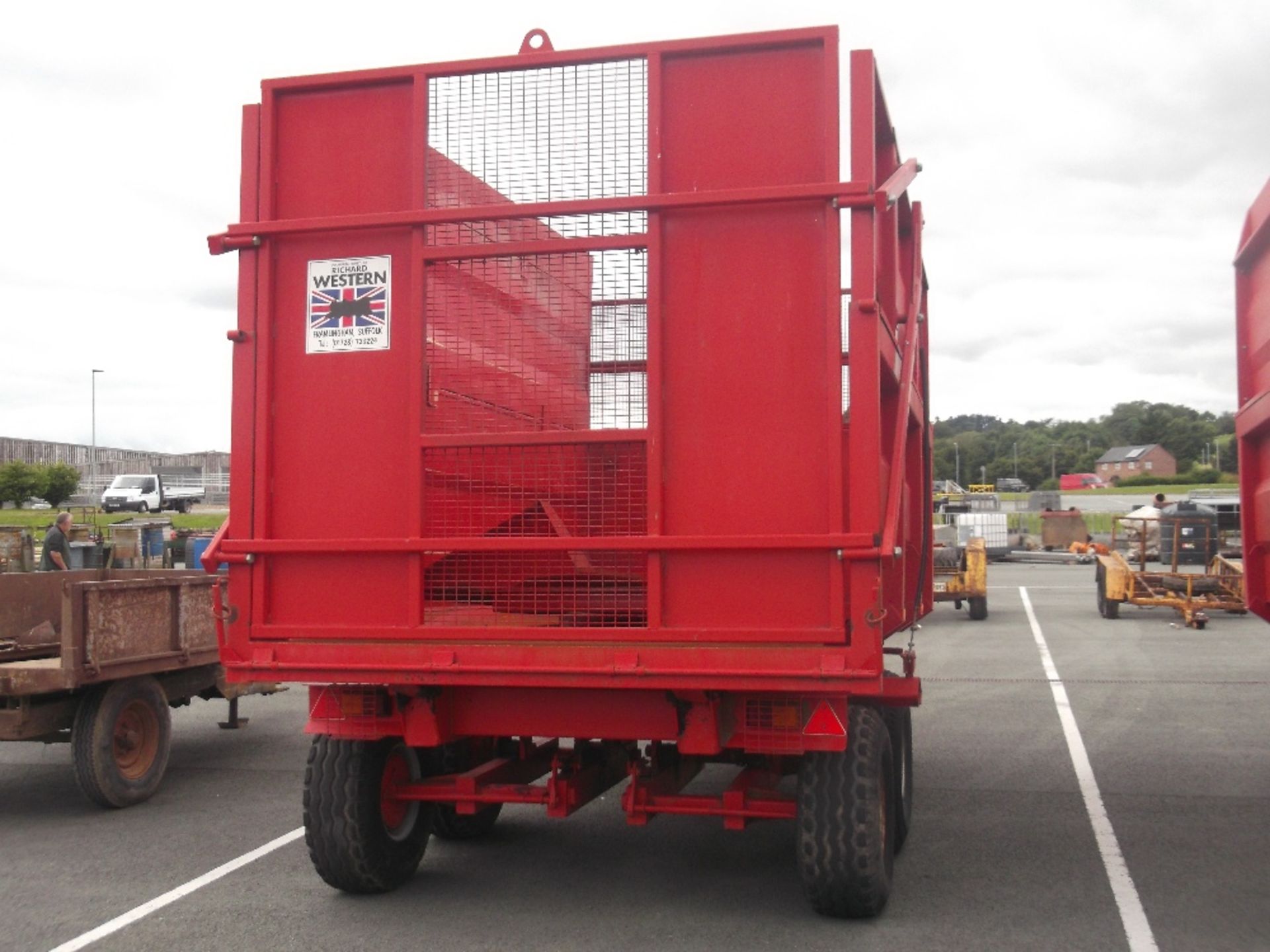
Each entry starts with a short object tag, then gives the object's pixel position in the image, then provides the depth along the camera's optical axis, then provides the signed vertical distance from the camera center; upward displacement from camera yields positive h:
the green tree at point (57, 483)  56.34 +1.61
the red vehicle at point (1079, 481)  109.94 +2.95
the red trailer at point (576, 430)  4.64 +0.34
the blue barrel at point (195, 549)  24.31 -0.65
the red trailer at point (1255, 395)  6.01 +0.61
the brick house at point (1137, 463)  129.50 +5.49
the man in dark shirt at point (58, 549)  13.77 -0.36
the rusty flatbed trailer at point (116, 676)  7.06 -0.97
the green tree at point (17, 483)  55.50 +1.61
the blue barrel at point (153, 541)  28.97 -0.56
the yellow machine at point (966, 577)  19.66 -1.03
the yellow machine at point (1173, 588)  18.55 -1.18
